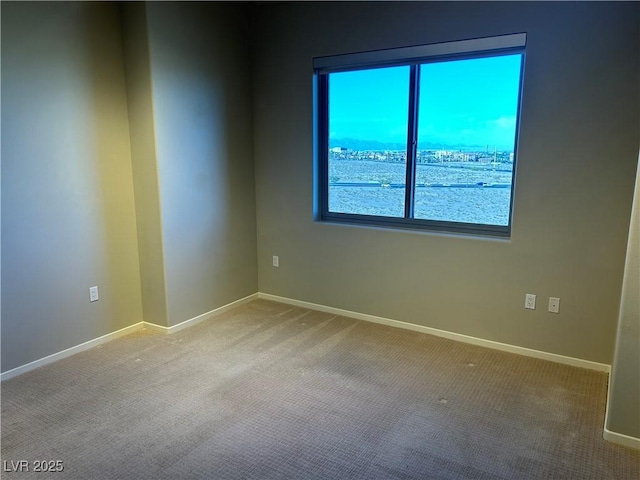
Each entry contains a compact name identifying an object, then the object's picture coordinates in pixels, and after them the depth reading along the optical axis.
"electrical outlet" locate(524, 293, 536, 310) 2.98
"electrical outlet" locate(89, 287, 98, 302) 3.12
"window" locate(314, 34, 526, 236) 3.02
